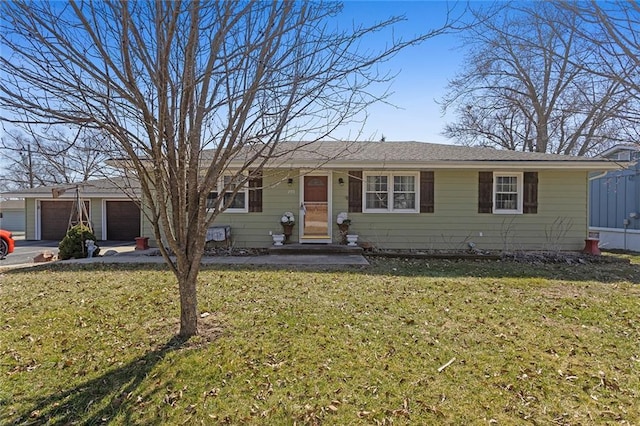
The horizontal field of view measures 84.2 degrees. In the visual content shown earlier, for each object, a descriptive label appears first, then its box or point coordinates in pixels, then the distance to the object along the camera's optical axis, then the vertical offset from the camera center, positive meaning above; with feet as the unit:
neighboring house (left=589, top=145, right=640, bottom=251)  44.04 +0.38
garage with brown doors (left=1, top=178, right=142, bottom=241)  52.60 -0.25
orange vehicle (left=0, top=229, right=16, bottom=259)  37.91 -3.88
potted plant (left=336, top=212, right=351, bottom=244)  33.09 -1.40
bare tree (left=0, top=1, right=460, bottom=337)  9.94 +3.95
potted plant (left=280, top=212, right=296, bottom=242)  33.14 -1.32
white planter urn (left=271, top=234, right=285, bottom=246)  33.09 -2.83
